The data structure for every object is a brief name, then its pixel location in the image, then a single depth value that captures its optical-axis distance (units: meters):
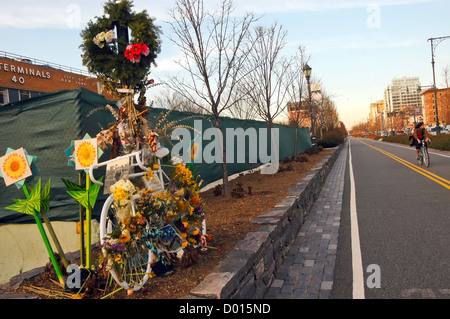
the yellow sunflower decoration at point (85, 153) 3.58
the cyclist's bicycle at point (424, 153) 15.07
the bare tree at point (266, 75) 13.88
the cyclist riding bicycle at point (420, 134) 14.48
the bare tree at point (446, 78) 38.94
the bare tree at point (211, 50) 8.38
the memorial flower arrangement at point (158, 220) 3.18
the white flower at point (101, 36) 3.88
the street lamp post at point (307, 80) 19.66
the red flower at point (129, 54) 3.93
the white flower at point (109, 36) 3.87
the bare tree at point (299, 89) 18.81
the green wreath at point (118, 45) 4.01
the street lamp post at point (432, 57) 30.19
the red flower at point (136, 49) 3.92
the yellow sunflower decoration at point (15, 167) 3.54
